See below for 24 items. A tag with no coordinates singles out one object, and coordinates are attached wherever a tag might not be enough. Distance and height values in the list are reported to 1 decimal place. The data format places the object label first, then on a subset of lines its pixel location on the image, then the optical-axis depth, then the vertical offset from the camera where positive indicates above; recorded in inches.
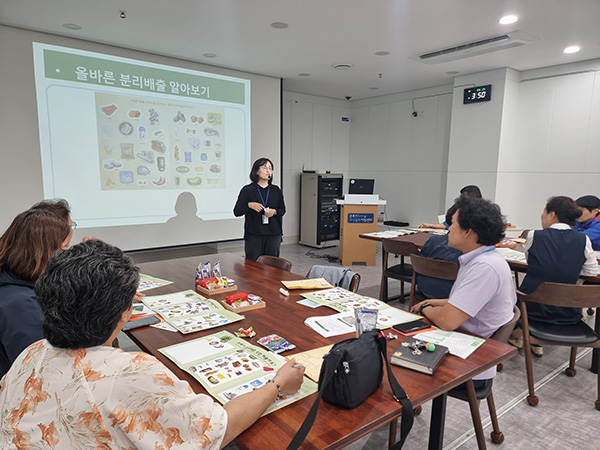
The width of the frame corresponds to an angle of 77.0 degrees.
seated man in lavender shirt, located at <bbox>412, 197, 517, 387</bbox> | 65.1 -18.3
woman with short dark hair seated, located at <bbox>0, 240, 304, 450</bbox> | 32.4 -18.9
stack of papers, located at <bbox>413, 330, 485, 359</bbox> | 57.2 -26.3
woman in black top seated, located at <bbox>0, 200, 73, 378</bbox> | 52.6 -14.8
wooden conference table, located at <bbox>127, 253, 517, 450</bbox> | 39.5 -26.9
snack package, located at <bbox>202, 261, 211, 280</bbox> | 90.1 -23.4
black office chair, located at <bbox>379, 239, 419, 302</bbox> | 139.9 -38.4
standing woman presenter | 147.7 -15.3
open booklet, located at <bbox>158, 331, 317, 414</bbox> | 45.9 -26.3
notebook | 50.9 -25.4
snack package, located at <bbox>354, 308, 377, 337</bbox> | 57.2 -22.0
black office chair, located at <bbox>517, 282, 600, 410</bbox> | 87.3 -38.7
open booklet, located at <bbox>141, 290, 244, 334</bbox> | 66.9 -26.9
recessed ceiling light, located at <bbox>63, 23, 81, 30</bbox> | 154.9 +59.5
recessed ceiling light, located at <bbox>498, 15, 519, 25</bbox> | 147.9 +62.1
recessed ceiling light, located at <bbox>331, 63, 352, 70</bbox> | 214.7 +62.1
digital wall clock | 227.9 +50.0
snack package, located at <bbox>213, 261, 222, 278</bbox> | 91.3 -23.7
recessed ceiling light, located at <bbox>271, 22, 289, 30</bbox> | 154.5 +61.0
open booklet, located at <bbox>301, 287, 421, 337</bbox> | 67.4 -26.5
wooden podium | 231.0 -32.9
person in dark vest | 100.3 -23.1
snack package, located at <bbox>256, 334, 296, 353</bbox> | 57.4 -26.3
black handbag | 42.5 -23.2
